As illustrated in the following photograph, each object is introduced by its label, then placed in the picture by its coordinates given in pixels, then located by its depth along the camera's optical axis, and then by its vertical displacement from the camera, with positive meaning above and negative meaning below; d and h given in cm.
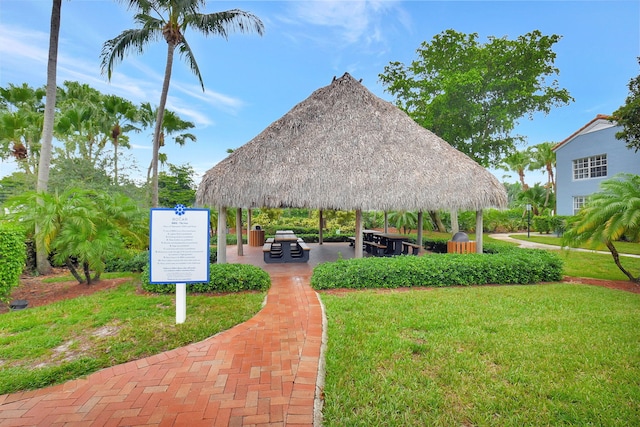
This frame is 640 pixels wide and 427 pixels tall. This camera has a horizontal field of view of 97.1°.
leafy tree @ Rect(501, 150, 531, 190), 3481 +690
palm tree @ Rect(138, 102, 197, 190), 1945 +667
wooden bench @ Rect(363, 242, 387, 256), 1146 -141
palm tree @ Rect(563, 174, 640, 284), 658 +2
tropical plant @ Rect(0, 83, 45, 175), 1453 +469
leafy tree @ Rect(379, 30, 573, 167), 1620 +758
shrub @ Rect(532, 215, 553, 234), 2253 -48
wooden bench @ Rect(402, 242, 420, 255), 1216 -148
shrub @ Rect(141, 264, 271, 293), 627 -151
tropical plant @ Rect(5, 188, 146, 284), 601 -24
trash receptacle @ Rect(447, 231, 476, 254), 960 -99
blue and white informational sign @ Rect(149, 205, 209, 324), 449 -54
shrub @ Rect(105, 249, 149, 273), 873 -153
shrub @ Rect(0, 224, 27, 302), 540 -86
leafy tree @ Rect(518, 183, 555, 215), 2627 +173
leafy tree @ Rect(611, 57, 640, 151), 955 +366
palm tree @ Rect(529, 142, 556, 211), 3036 +648
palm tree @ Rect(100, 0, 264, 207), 1133 +796
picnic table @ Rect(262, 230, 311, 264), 991 -133
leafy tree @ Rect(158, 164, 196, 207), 2550 +282
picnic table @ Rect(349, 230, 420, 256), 1130 -124
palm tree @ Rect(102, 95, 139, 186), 1883 +690
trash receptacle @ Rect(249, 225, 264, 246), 1515 -116
